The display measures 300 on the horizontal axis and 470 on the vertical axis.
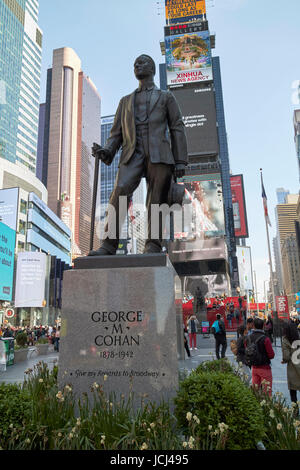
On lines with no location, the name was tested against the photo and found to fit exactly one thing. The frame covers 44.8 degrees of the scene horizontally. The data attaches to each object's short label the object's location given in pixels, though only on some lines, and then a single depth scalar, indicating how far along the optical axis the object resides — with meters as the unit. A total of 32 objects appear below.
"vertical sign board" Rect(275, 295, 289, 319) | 24.09
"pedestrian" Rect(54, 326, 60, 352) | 23.16
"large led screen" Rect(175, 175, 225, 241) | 62.66
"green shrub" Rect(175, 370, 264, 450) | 3.27
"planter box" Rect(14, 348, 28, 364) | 17.30
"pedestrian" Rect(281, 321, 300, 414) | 6.52
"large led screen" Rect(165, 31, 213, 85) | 68.88
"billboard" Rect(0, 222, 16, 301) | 46.72
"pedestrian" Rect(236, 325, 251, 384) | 8.95
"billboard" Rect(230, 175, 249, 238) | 78.44
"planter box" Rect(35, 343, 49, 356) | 21.33
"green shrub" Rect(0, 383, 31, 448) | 3.25
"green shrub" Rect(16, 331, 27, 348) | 19.64
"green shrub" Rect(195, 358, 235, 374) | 5.70
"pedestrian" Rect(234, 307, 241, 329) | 31.07
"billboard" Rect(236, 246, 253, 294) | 102.50
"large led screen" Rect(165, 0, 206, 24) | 76.44
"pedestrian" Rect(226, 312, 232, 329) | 30.93
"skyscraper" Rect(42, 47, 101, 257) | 176.62
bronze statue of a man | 5.62
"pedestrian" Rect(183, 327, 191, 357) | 14.21
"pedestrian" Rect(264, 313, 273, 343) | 18.15
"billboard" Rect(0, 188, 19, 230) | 60.77
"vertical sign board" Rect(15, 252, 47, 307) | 57.16
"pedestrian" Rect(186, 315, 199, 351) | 18.66
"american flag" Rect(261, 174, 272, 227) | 27.37
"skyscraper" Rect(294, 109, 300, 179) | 130.57
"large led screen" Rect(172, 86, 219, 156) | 67.44
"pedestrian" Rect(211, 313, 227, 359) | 13.46
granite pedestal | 4.42
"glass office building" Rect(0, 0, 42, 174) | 103.44
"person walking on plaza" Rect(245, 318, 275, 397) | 6.64
